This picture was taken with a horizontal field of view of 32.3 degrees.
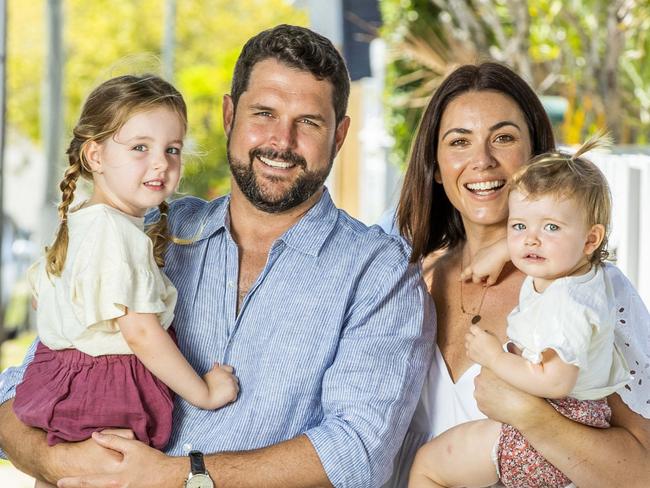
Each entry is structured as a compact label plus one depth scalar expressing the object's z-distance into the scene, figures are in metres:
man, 2.79
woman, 2.76
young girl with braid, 2.68
